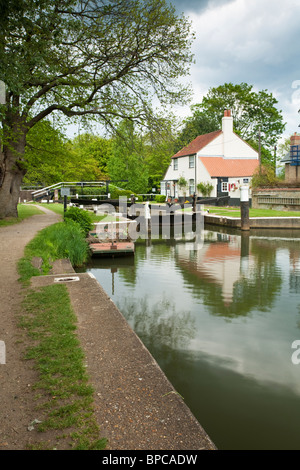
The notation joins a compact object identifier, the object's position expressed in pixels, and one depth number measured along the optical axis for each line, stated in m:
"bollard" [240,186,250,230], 24.70
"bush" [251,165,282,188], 32.80
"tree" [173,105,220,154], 55.94
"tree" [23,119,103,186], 22.42
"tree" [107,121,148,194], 20.92
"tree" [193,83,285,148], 55.34
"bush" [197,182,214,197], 42.14
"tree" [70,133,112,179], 58.66
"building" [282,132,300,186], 32.87
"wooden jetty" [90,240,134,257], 16.59
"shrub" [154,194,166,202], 49.94
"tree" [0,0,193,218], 17.67
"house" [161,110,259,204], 41.66
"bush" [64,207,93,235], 19.83
